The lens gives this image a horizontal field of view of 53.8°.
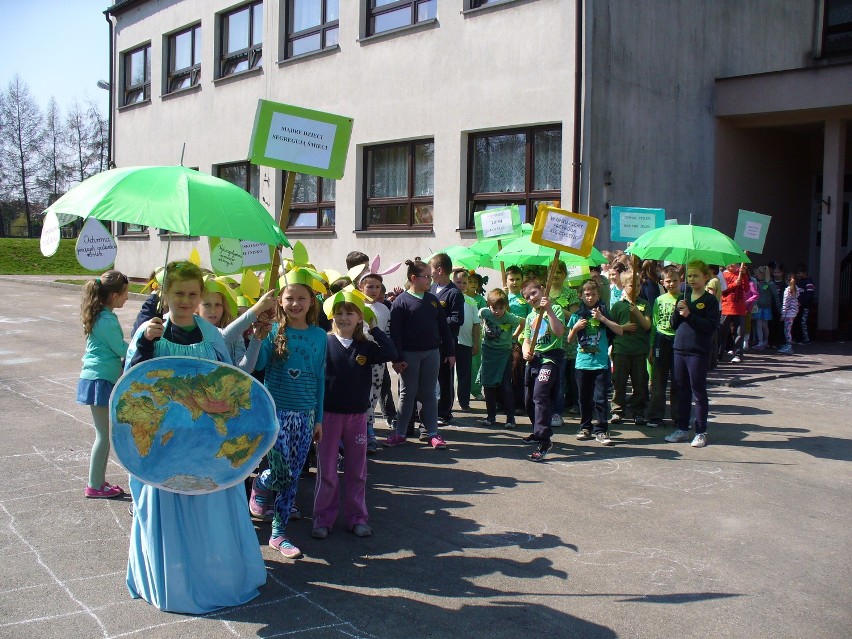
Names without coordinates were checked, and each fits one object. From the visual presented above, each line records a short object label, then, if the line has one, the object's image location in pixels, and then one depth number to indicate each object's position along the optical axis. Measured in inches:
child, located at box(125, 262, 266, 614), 167.9
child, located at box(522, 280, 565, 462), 300.5
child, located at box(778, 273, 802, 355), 614.2
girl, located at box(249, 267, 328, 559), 206.2
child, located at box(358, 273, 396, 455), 306.0
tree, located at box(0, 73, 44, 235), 2103.8
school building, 554.9
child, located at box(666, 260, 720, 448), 319.6
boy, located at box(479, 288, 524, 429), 350.3
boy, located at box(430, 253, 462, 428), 347.6
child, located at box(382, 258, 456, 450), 314.5
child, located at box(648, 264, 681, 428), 344.5
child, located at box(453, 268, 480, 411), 366.9
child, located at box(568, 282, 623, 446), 329.1
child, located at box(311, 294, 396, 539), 214.5
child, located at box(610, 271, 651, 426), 350.0
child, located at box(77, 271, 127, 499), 235.9
